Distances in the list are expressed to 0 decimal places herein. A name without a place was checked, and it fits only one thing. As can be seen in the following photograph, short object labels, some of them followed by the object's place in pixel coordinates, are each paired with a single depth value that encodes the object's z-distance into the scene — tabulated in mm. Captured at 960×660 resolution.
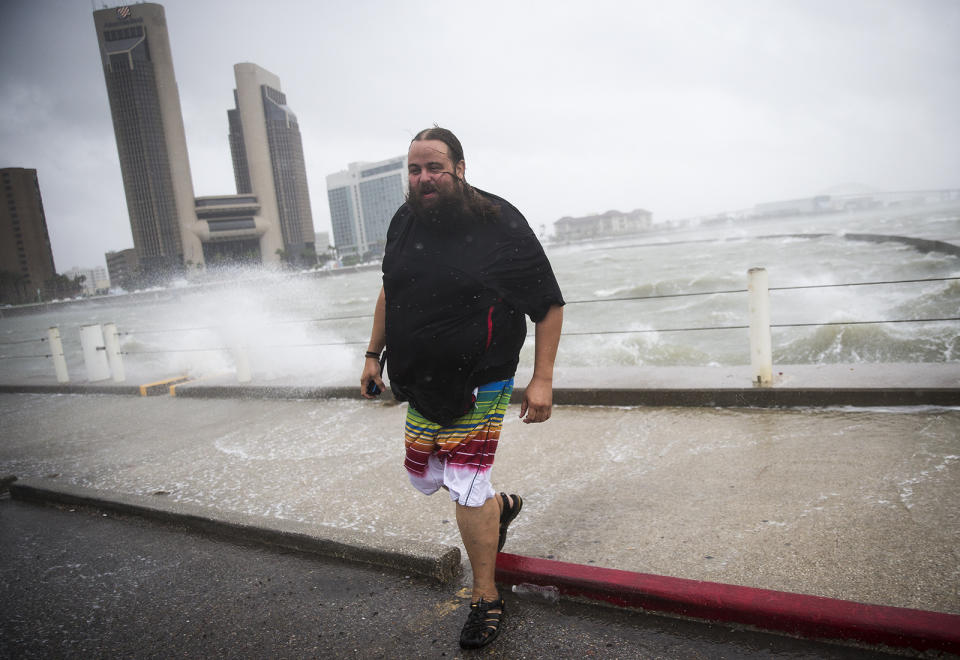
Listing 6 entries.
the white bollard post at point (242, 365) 7730
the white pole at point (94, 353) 9219
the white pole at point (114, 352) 8938
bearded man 2127
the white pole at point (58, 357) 9219
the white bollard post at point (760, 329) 4828
